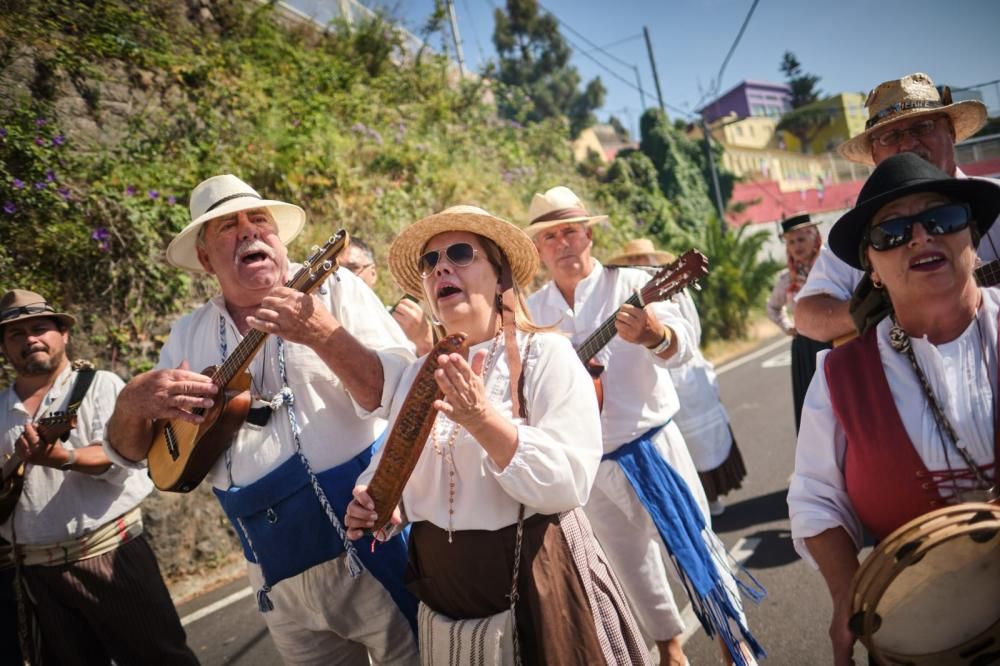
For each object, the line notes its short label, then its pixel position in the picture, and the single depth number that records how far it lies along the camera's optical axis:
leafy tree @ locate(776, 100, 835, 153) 44.12
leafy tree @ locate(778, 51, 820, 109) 56.31
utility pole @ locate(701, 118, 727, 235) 22.42
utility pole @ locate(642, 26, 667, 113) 24.11
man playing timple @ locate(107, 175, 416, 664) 2.25
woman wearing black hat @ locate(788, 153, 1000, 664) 1.58
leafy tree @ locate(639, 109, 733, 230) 22.89
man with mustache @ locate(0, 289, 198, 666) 3.11
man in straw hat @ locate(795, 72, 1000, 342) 2.67
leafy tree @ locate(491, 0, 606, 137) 40.88
